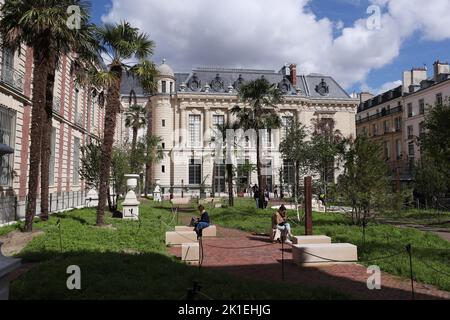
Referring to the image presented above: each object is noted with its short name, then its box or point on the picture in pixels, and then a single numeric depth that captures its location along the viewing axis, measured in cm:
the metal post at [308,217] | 1409
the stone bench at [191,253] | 1067
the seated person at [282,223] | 1350
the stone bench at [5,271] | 457
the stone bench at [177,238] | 1346
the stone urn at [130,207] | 1975
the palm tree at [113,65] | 1677
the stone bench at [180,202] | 3308
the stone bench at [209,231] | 1516
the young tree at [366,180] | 1683
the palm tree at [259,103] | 2981
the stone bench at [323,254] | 1013
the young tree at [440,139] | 1993
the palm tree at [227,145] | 3008
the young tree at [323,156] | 2995
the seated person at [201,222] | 1429
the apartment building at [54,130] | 1902
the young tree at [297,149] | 2888
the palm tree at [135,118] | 4369
